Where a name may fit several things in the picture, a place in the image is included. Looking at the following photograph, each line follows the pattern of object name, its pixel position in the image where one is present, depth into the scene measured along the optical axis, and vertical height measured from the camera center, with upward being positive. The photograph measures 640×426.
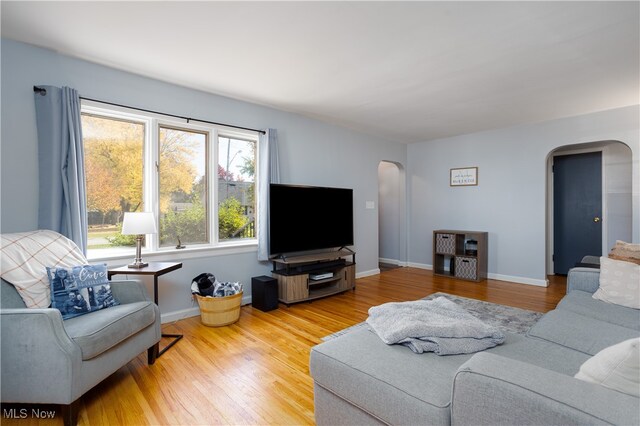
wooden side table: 2.45 -0.47
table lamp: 2.54 -0.11
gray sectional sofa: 0.85 -0.69
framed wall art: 5.38 +0.63
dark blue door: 4.99 +0.05
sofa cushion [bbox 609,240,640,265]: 2.44 -0.34
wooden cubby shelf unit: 4.99 -0.73
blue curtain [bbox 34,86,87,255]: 2.49 +0.42
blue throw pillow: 2.00 -0.52
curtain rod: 2.48 +1.02
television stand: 3.70 -0.81
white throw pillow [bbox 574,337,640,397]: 0.89 -0.48
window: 2.94 +0.36
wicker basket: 3.04 -0.97
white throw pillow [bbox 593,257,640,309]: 2.18 -0.54
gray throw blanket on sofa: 1.50 -0.62
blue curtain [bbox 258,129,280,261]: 3.79 +0.45
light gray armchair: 1.62 -0.78
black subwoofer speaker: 3.52 -0.94
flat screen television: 3.78 -0.07
